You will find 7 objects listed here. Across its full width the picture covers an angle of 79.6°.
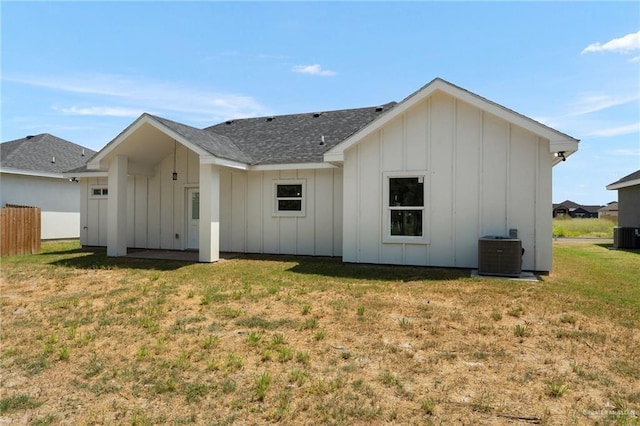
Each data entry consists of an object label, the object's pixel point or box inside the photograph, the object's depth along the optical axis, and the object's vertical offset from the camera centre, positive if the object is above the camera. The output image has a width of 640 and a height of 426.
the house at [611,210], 69.38 +1.16
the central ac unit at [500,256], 9.34 -0.99
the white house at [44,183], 18.72 +1.65
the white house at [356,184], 10.03 +1.00
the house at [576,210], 91.38 +1.59
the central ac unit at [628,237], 17.88 -0.98
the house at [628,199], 19.76 +0.93
